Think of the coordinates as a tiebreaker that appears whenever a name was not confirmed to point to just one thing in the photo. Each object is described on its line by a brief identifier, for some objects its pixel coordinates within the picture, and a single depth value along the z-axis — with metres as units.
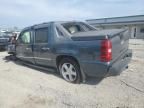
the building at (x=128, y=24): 17.34
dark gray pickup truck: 2.52
